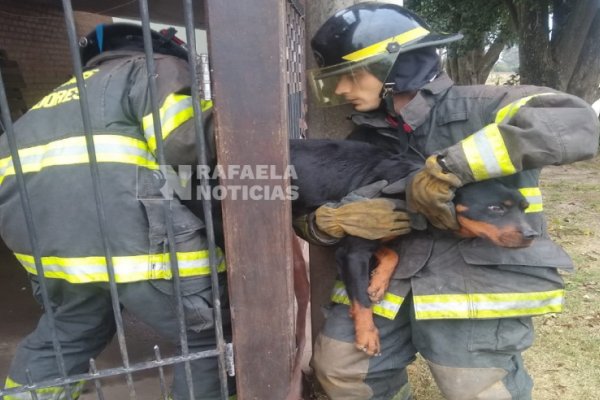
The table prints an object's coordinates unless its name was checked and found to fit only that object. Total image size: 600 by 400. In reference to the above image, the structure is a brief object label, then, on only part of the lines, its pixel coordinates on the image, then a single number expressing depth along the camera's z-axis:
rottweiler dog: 1.60
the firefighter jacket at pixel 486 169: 1.44
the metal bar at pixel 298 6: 2.17
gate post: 1.46
